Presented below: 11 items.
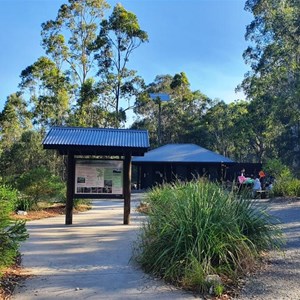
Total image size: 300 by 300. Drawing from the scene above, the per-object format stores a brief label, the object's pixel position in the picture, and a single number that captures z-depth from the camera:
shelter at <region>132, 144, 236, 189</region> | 24.91
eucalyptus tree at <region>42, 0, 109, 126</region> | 28.54
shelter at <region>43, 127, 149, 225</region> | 8.26
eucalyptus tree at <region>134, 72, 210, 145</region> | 37.96
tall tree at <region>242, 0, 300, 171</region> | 19.35
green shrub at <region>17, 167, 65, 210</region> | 10.79
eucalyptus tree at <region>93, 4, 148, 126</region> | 26.84
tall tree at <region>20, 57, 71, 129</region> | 27.63
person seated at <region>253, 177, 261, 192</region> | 16.31
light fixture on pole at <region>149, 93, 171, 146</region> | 30.15
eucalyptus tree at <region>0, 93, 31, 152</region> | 30.12
